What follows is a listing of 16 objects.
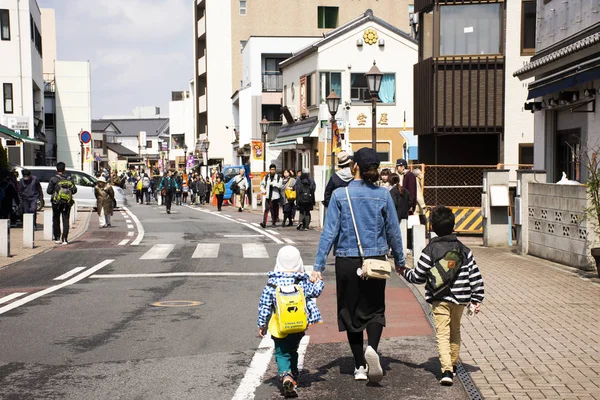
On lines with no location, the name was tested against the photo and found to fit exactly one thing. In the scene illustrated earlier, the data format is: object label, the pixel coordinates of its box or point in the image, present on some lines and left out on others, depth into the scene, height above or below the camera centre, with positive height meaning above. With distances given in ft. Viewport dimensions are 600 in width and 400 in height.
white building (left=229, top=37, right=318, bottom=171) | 182.29 +19.60
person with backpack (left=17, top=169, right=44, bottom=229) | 73.26 -2.55
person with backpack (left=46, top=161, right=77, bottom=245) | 62.18 -2.24
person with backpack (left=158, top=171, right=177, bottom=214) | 113.60 -3.48
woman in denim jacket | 21.29 -2.22
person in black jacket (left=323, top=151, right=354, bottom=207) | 27.91 -0.65
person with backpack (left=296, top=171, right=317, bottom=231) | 76.79 -2.81
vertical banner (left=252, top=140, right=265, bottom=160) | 145.59 +2.29
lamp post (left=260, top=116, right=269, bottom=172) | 131.44 +5.35
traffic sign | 103.96 +3.44
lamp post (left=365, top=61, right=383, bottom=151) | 68.05 +6.74
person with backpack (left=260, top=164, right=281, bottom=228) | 81.25 -2.88
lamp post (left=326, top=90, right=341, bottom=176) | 79.00 +5.65
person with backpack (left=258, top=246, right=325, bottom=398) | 19.66 -3.64
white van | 113.19 -2.79
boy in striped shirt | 21.59 -3.21
